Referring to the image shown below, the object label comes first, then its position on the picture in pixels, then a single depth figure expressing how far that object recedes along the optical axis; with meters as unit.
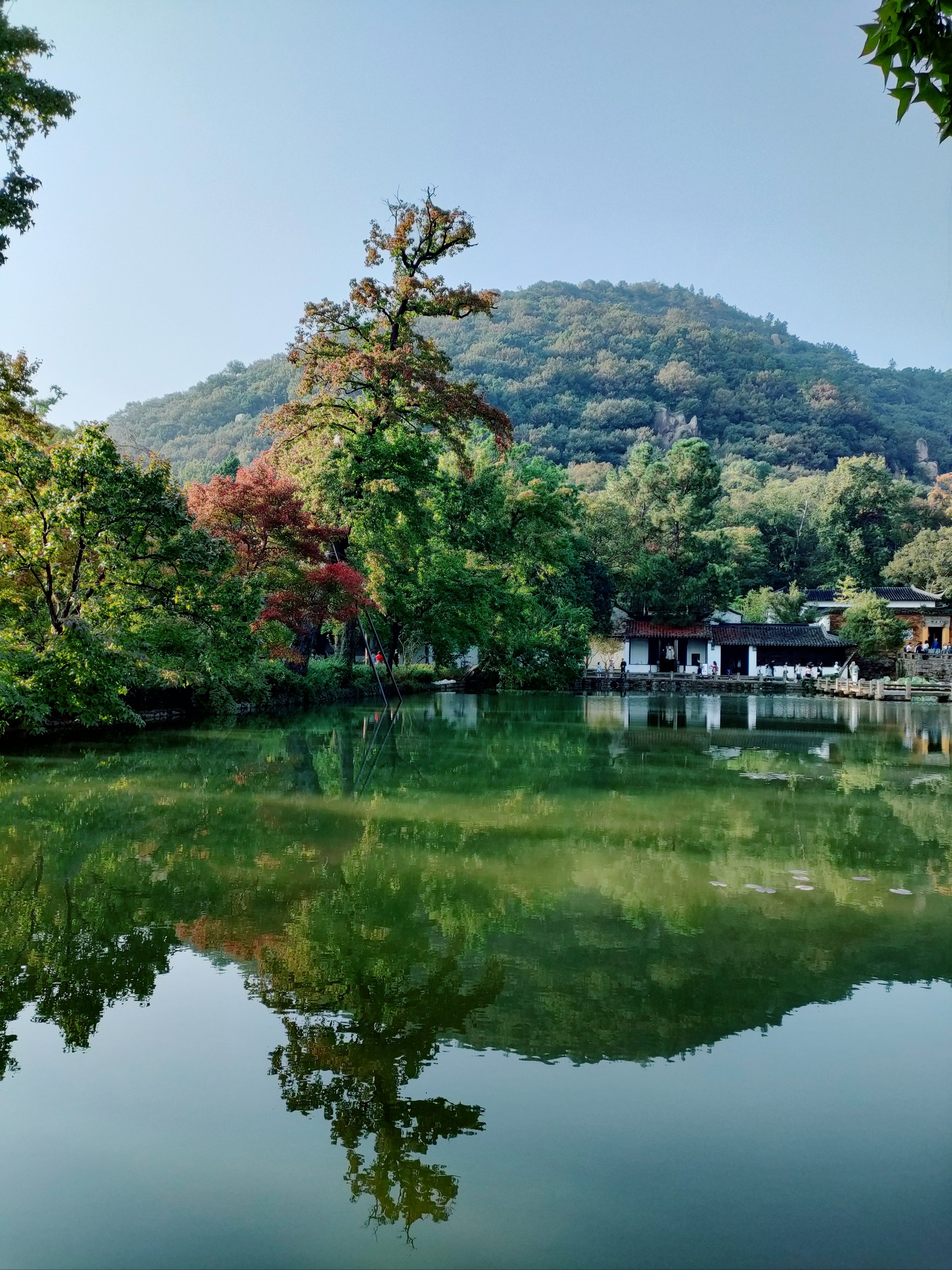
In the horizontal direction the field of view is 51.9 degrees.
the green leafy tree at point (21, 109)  12.62
